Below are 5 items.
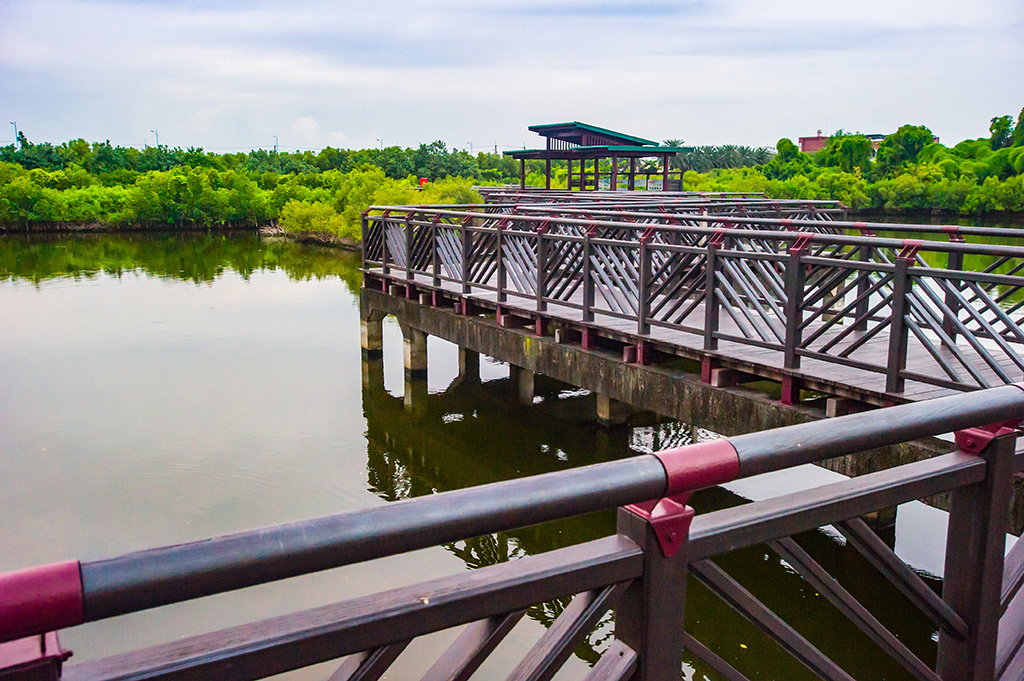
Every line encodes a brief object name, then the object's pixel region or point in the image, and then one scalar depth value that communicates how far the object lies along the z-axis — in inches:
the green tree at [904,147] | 2733.8
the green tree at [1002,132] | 2893.7
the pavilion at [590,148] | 1133.7
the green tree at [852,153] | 2783.0
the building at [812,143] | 4411.9
